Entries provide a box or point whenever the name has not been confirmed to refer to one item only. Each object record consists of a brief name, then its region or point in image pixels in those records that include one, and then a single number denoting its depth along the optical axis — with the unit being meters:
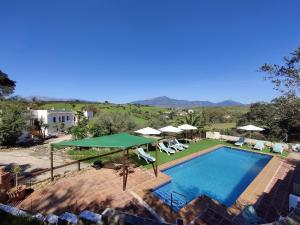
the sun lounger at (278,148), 20.27
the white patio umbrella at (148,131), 20.10
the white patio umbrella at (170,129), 21.45
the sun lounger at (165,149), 19.00
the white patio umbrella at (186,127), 22.66
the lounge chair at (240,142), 23.14
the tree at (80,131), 23.05
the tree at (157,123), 27.38
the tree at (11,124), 22.08
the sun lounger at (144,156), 15.31
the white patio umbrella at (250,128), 23.21
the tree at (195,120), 26.30
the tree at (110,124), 24.19
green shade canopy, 10.76
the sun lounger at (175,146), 20.31
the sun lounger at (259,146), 21.72
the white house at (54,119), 34.75
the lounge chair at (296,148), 20.95
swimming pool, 11.89
